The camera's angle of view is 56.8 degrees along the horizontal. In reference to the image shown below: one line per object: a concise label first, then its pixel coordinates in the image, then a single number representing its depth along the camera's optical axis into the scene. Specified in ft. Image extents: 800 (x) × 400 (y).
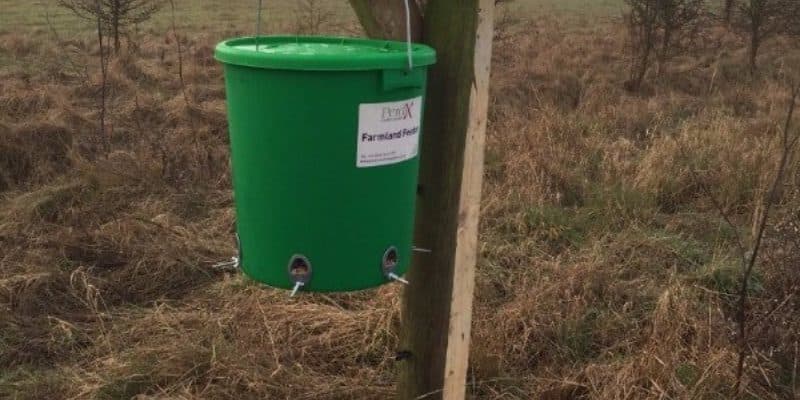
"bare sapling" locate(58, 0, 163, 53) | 22.49
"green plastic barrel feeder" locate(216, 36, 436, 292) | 4.92
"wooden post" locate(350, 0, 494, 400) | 5.97
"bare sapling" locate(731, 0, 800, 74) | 32.76
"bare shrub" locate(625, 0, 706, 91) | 29.86
